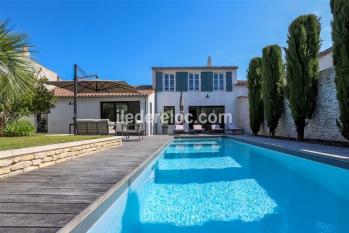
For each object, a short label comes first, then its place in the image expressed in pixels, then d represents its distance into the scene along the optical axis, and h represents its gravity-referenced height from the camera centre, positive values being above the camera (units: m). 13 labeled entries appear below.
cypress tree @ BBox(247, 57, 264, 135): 18.72 +1.67
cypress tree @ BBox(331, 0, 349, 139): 9.07 +1.87
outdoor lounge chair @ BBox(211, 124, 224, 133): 22.00 -0.44
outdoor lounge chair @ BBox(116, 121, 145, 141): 13.89 -0.34
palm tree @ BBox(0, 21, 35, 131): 5.14 +1.00
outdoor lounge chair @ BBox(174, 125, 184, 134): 21.91 -0.42
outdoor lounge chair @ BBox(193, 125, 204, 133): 22.00 -0.37
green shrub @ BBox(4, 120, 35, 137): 10.26 -0.19
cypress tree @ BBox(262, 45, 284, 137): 15.97 +1.88
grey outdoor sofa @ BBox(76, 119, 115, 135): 13.15 -0.14
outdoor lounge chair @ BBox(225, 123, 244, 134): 21.34 -0.44
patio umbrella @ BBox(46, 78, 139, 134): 13.84 +1.71
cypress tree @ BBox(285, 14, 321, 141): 12.34 +2.11
